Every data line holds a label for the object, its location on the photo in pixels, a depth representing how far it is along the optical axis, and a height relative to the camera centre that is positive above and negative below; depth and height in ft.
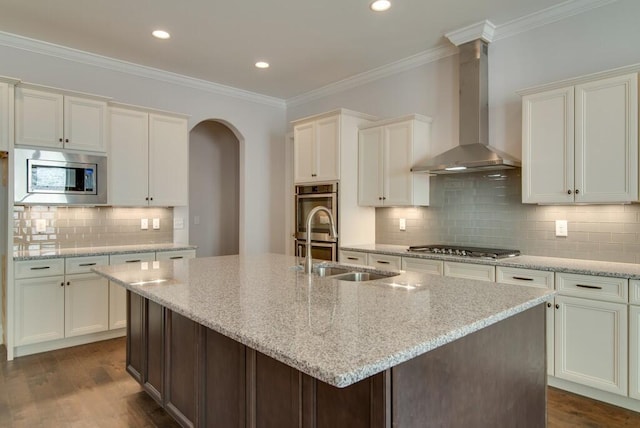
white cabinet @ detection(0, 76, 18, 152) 10.69 +2.83
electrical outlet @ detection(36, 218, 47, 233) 12.40 -0.35
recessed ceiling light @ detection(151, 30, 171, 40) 11.80 +5.55
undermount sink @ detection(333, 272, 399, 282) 8.03 -1.28
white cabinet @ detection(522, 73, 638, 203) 8.63 +1.74
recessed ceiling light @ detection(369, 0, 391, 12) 10.11 +5.55
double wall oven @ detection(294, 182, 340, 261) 14.19 -0.13
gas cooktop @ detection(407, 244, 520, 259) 10.43 -1.04
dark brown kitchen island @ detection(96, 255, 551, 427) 3.67 -1.57
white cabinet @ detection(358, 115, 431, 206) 13.05 +1.91
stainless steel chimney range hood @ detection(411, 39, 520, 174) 11.56 +3.20
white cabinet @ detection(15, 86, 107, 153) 11.16 +2.88
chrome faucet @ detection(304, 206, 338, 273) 7.59 -0.71
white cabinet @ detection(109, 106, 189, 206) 13.15 +2.00
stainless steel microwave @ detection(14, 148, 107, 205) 11.33 +1.13
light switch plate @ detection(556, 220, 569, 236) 10.42 -0.34
